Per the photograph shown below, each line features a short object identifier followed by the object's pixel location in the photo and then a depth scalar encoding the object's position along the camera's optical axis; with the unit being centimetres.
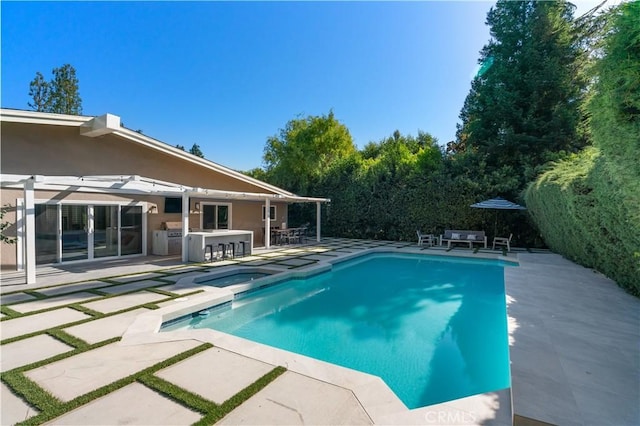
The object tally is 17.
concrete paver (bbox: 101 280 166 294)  725
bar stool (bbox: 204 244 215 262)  1152
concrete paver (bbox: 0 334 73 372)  391
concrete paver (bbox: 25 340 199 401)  340
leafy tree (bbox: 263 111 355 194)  2467
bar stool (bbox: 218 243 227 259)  1212
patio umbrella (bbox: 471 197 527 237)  1463
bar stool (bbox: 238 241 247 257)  1311
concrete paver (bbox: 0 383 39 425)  284
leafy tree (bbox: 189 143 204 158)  6116
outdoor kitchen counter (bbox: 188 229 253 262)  1142
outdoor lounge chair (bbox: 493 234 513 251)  1528
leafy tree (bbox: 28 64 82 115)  2978
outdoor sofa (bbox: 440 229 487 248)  1622
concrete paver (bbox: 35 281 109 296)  705
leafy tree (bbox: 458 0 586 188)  1814
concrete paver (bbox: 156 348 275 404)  336
